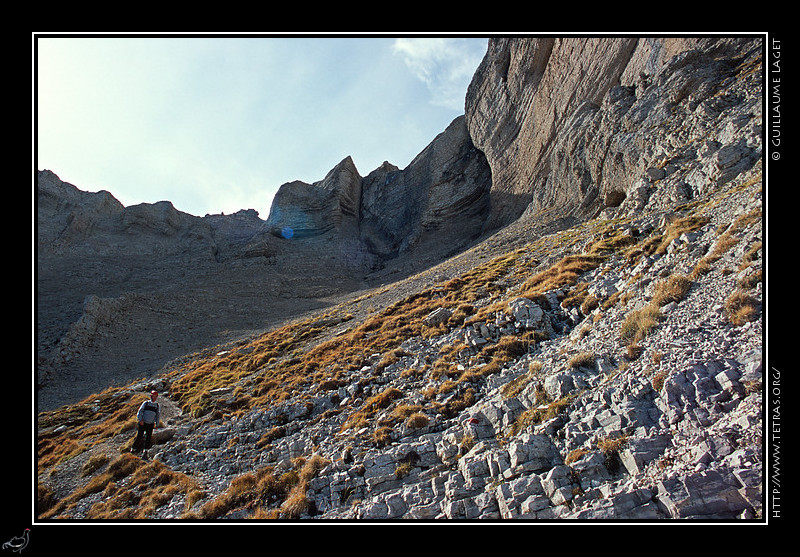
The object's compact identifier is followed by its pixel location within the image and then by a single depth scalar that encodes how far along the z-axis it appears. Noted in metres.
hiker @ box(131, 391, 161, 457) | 12.52
